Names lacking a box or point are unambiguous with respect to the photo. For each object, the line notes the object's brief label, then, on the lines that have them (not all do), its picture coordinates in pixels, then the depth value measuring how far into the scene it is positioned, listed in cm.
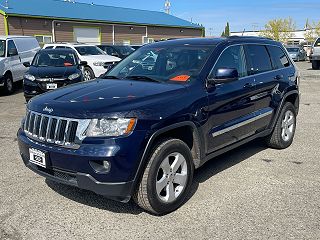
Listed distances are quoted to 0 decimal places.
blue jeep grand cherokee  247
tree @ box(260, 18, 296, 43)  5176
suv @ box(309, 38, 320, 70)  1710
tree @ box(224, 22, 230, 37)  5911
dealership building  2048
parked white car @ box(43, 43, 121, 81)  1082
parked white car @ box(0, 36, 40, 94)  935
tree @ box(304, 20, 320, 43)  4949
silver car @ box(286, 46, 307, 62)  2510
